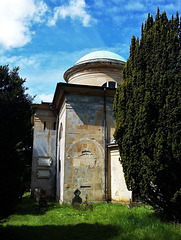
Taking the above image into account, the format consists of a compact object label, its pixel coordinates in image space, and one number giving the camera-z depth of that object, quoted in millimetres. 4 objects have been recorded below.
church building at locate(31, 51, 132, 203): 11500
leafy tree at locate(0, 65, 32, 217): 5965
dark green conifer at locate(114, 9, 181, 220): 6281
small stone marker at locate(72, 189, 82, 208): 11025
